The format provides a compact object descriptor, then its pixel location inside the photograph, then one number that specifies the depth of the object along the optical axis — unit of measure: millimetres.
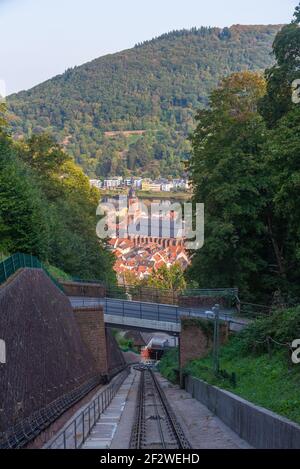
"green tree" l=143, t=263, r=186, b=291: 111375
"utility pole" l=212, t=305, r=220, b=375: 28609
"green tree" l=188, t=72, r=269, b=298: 37438
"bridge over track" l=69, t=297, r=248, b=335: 38031
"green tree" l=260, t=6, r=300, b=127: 34722
